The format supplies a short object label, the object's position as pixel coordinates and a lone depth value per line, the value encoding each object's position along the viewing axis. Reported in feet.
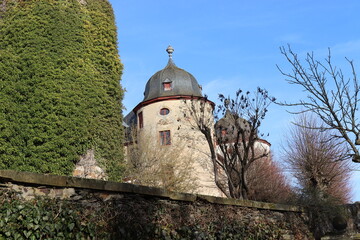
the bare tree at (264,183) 79.26
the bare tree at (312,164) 65.87
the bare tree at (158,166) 53.67
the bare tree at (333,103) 29.27
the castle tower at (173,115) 77.15
